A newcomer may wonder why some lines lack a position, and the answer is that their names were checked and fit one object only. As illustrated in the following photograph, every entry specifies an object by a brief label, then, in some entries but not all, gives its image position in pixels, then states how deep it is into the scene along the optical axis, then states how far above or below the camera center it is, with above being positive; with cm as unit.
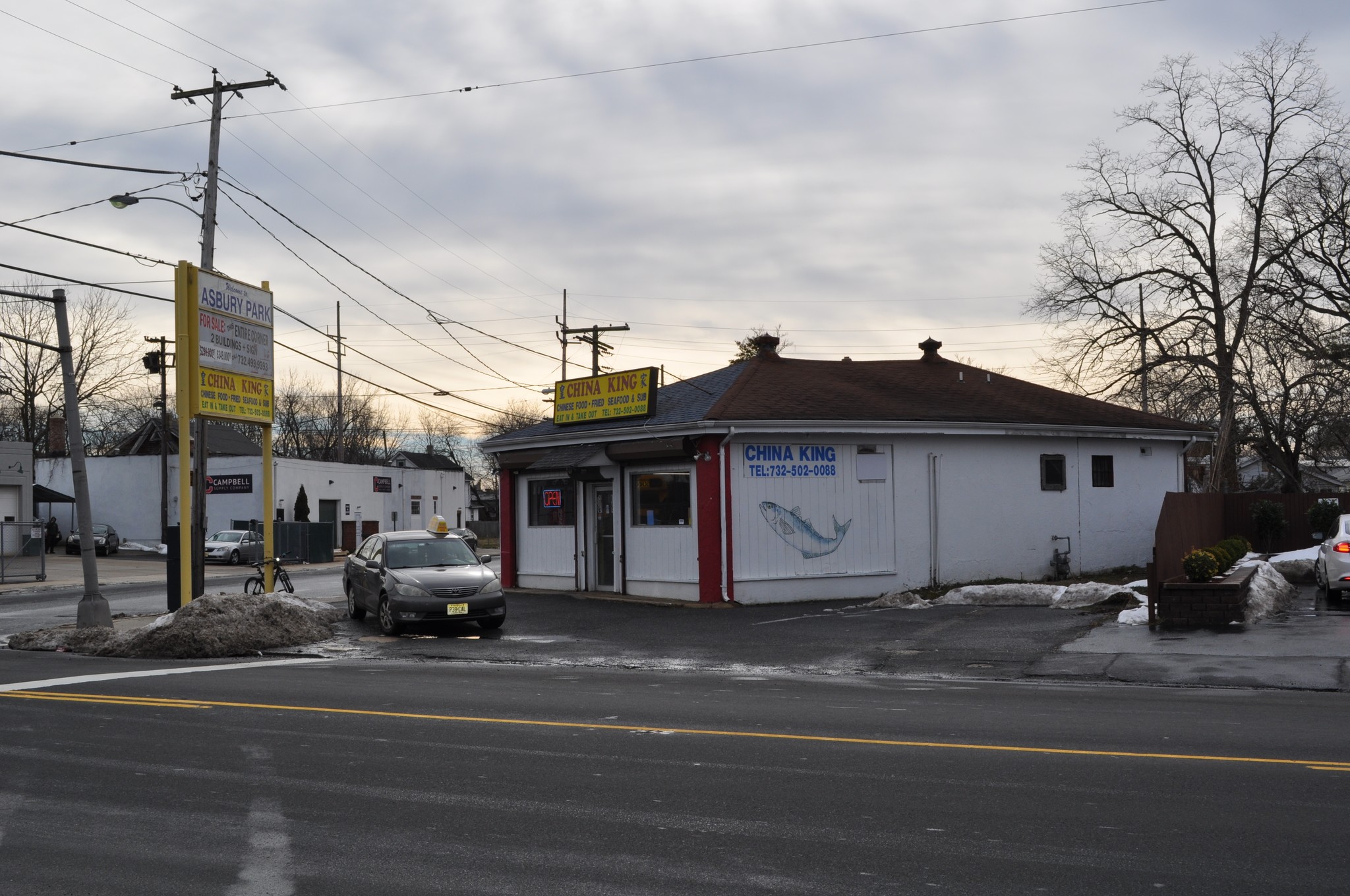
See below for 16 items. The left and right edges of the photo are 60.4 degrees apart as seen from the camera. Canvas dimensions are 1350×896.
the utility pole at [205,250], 2230 +559
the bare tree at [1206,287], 3875 +755
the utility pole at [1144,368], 4059 +459
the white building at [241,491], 5681 +108
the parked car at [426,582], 1805 -115
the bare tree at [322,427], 9384 +708
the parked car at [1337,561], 1772 -102
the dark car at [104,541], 5403 -123
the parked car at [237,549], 4794 -151
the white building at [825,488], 2148 +31
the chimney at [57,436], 6500 +449
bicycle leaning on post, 2616 -169
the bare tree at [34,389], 6519 +724
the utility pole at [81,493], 1952 +39
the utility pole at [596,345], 4719 +660
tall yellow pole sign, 1980 +276
